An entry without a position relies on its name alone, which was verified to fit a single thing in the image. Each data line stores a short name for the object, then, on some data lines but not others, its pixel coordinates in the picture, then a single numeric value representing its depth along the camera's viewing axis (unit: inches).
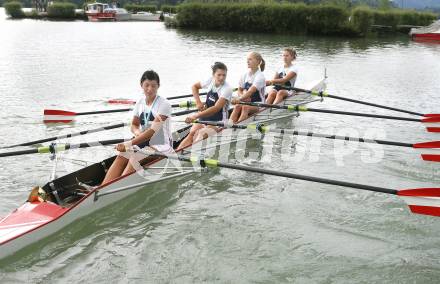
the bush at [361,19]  1477.6
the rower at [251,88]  392.2
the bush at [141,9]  2753.4
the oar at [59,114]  386.3
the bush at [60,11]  2265.0
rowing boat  210.7
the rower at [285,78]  458.3
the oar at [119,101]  498.0
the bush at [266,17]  1501.0
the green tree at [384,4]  2020.3
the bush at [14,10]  2288.4
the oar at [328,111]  365.4
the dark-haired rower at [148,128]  260.9
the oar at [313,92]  448.6
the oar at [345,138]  280.7
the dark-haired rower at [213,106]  327.6
